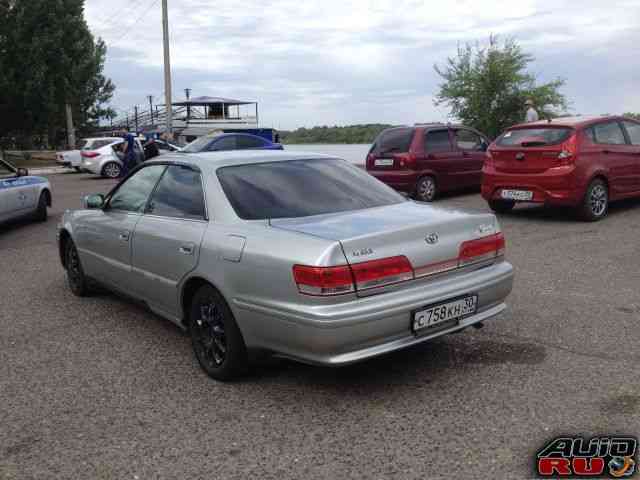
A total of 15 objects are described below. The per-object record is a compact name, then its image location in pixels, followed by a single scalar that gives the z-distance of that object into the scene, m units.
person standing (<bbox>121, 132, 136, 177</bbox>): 14.59
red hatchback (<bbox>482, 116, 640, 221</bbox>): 9.62
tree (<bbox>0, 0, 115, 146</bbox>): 28.92
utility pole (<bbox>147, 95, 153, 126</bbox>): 51.16
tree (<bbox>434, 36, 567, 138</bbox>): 24.41
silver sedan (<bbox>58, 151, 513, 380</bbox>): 3.50
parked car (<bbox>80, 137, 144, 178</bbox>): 23.91
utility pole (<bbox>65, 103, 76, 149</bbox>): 39.12
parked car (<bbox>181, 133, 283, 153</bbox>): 19.77
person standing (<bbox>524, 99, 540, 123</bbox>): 16.25
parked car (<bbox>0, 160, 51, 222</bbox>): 10.72
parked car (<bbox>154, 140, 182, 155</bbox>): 23.69
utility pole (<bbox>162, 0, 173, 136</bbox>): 29.05
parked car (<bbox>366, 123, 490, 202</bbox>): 12.83
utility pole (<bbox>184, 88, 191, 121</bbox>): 56.12
